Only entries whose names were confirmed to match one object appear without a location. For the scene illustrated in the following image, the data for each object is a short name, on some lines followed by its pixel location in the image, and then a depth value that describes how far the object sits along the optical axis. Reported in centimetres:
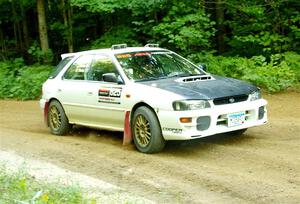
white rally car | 773
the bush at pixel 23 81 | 1641
